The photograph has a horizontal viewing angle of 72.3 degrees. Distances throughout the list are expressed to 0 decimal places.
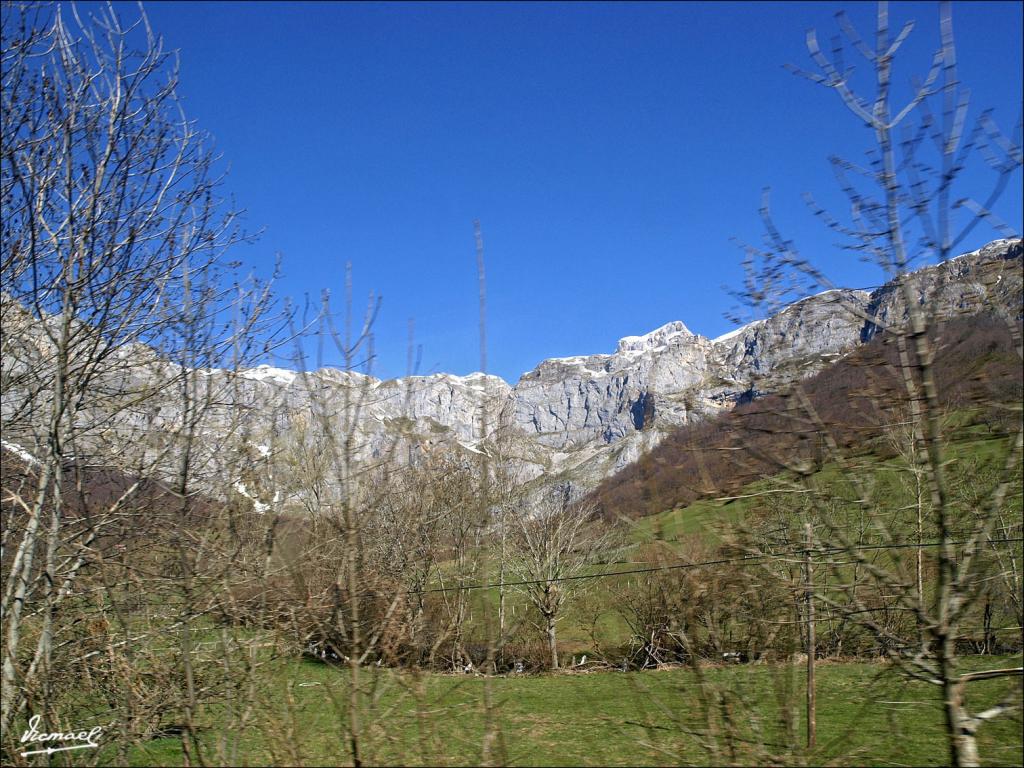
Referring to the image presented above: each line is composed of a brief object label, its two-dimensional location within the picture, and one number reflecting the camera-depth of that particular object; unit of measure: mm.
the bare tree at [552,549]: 25688
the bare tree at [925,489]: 3188
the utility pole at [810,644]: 3852
